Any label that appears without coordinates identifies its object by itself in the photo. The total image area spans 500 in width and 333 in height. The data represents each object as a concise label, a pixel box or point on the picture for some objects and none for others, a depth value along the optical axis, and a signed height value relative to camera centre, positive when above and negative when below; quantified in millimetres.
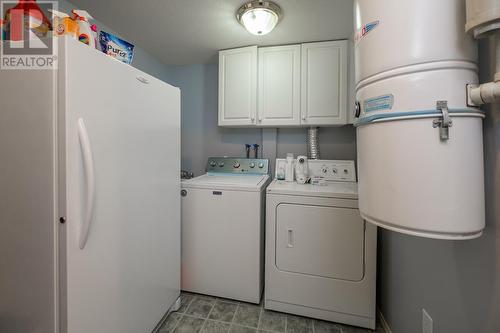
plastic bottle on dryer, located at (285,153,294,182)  2027 -67
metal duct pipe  2197 +240
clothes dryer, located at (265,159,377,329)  1475 -663
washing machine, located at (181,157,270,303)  1657 -596
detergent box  1085 +645
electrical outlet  1037 -797
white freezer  817 -120
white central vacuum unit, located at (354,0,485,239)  697 +159
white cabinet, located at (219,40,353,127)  1979 +791
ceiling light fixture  1495 +1121
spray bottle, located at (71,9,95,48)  939 +618
